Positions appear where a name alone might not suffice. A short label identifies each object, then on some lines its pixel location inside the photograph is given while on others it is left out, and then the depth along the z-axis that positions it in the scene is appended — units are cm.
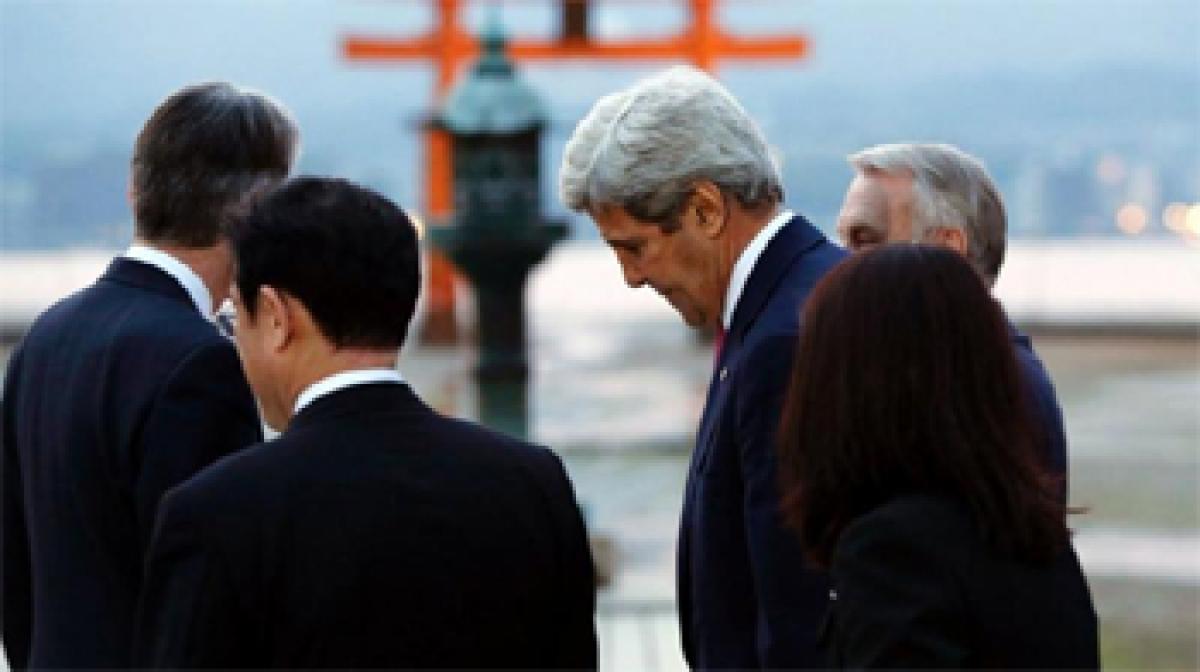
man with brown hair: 781
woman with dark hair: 738
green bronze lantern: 1461
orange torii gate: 3362
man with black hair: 741
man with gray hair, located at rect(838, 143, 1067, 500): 809
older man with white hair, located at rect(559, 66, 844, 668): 773
